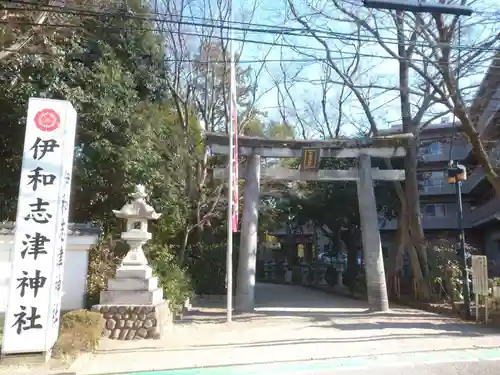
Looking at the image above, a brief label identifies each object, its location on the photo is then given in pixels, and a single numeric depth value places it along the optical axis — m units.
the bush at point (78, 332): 6.95
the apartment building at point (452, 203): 28.61
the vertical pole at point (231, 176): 10.91
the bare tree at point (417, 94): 11.63
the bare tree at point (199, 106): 16.90
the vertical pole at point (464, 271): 11.04
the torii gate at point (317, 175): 12.85
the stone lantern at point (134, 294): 9.06
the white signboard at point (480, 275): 10.45
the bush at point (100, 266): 10.75
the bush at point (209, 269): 17.83
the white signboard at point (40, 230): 6.30
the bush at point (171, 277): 12.06
